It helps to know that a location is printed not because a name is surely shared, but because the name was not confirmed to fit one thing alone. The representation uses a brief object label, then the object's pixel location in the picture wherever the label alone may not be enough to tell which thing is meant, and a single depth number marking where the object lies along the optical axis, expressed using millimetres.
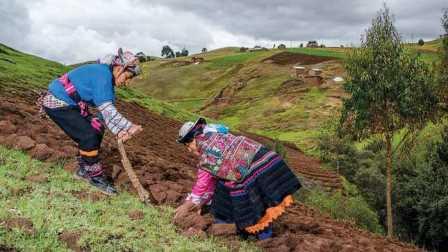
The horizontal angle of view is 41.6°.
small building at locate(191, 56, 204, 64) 123188
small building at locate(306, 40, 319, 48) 127250
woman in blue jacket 6902
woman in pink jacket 6547
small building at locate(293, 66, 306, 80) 83488
